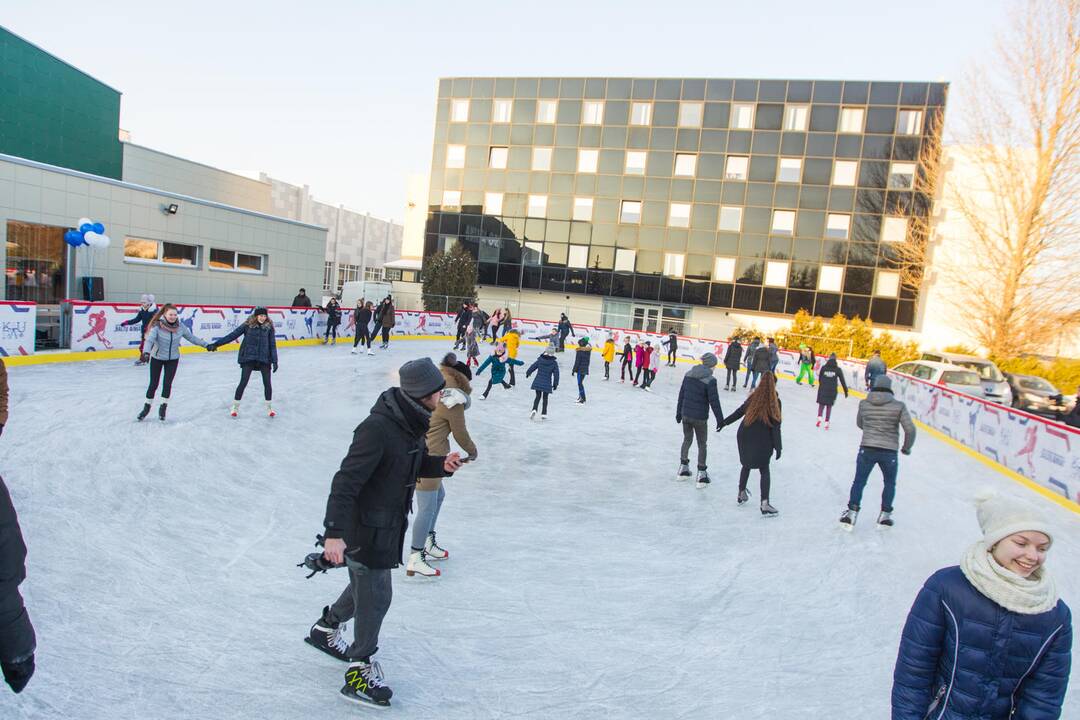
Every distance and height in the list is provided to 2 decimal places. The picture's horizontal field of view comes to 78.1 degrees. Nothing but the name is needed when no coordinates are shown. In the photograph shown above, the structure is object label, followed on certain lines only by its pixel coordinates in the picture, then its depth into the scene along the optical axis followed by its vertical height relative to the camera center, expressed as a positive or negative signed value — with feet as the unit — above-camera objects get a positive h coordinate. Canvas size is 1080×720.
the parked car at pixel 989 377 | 58.39 -2.48
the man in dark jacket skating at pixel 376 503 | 9.77 -3.12
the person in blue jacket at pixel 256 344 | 29.81 -2.69
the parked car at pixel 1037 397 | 61.31 -4.10
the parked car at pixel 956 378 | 55.72 -2.76
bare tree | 85.10 +18.91
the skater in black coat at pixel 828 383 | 44.75 -3.28
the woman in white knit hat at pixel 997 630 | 7.00 -3.00
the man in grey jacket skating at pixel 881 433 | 21.71 -3.04
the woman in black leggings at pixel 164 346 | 27.58 -2.90
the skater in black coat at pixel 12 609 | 7.64 -4.02
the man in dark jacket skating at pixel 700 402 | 26.68 -3.14
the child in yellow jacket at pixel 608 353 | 59.56 -3.37
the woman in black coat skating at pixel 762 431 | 22.75 -3.55
